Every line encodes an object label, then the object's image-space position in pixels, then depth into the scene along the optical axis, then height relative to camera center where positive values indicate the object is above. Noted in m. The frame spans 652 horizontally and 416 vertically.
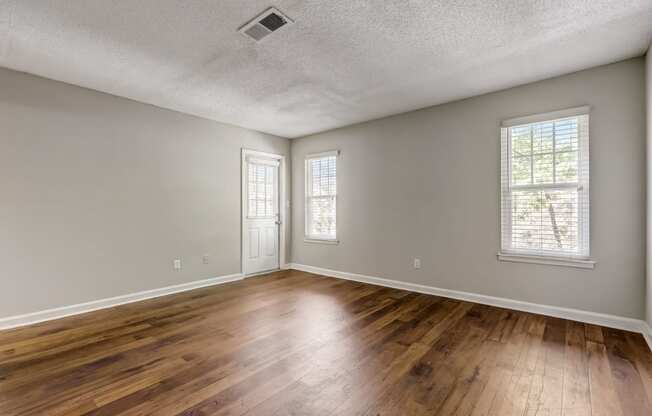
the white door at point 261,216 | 5.33 -0.15
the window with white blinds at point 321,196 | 5.46 +0.21
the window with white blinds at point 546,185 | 3.16 +0.25
